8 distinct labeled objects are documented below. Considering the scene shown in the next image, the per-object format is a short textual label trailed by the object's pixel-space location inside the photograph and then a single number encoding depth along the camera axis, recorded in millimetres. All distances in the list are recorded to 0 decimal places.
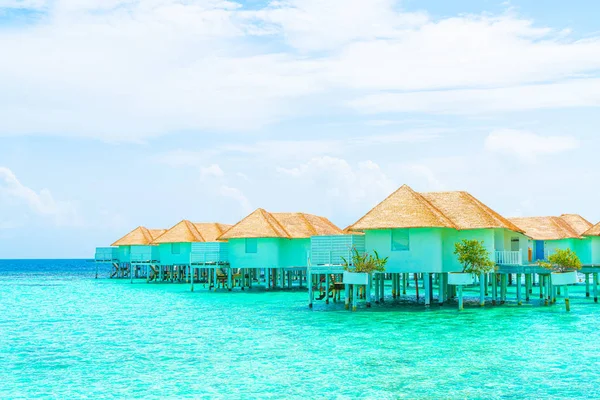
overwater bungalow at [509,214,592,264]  42031
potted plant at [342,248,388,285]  27703
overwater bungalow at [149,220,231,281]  52031
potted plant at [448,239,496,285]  27844
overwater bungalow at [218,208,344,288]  41188
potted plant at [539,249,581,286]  28797
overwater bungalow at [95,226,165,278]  56344
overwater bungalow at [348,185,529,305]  28406
